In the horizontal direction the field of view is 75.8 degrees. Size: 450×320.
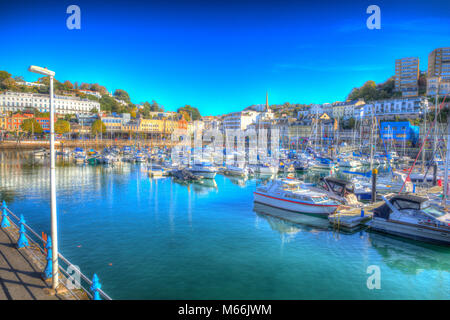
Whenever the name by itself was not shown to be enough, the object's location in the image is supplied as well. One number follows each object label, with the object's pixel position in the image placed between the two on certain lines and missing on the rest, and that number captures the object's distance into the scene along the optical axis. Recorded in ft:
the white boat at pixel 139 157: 204.20
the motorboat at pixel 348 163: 172.72
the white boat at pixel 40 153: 222.15
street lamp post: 22.43
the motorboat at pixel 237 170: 144.66
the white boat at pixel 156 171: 142.51
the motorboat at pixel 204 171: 131.75
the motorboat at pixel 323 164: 173.27
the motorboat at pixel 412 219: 53.21
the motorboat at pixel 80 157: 197.32
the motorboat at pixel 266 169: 150.92
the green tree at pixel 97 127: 351.89
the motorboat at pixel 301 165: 164.04
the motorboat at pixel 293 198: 71.51
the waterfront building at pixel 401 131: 247.50
